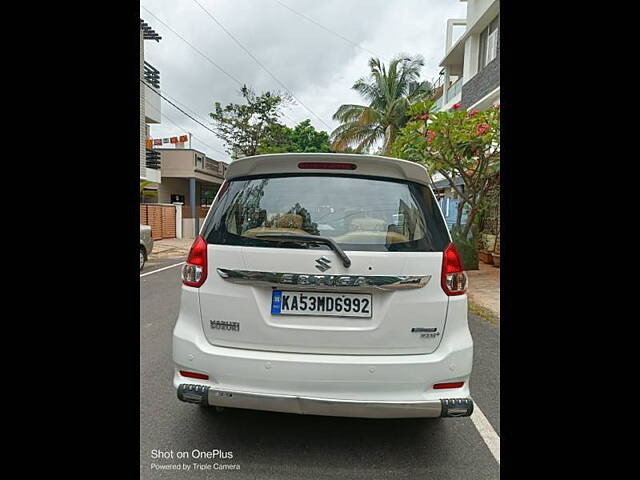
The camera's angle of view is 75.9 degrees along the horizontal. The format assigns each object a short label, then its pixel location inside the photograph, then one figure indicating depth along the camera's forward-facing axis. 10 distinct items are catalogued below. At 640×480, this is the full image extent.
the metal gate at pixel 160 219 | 17.19
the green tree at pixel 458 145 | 7.15
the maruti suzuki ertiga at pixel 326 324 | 2.05
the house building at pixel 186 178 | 21.58
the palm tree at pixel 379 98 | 21.22
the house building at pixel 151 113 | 18.22
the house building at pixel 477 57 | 12.84
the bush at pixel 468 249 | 9.29
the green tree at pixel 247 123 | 25.64
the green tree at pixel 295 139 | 25.80
